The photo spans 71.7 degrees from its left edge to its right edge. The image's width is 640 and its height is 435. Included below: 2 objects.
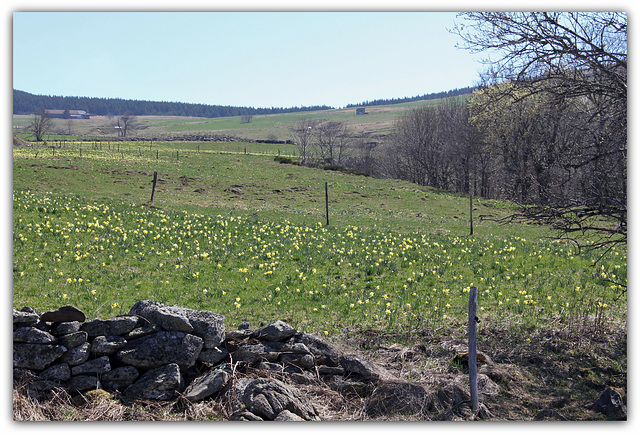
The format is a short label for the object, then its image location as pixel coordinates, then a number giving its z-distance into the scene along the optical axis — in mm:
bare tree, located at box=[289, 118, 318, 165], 74644
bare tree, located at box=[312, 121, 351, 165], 87625
